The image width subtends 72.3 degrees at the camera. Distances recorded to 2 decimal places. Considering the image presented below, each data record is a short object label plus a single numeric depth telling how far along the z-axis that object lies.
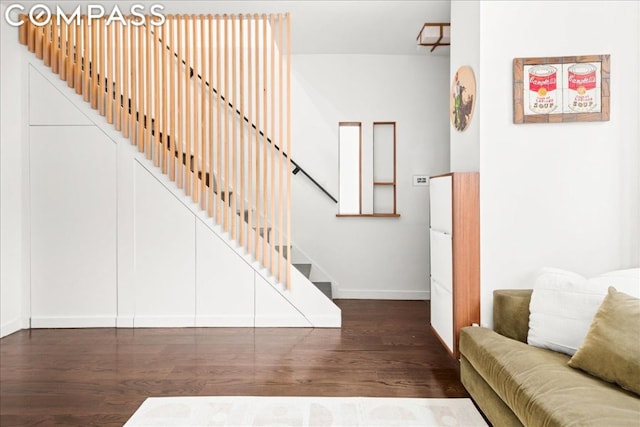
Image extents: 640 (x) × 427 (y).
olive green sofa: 1.52
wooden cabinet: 2.66
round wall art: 2.89
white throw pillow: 2.12
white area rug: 2.19
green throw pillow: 1.73
